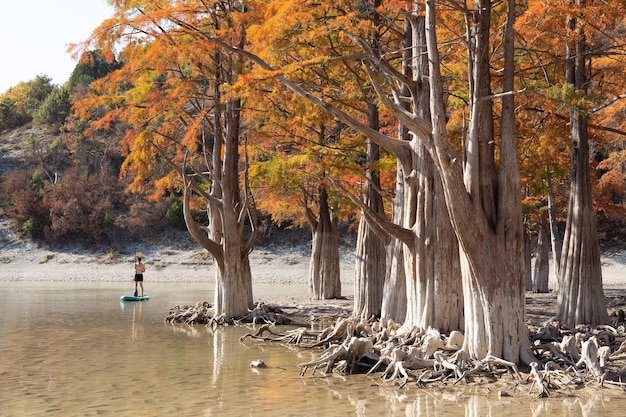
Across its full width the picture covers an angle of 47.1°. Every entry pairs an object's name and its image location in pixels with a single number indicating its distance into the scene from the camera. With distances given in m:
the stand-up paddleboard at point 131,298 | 25.53
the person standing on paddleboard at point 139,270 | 26.61
